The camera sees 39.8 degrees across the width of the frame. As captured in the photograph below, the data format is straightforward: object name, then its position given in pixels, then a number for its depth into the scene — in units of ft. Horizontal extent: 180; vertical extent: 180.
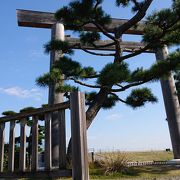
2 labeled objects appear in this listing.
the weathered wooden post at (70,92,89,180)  9.27
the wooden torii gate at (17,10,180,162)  19.31
